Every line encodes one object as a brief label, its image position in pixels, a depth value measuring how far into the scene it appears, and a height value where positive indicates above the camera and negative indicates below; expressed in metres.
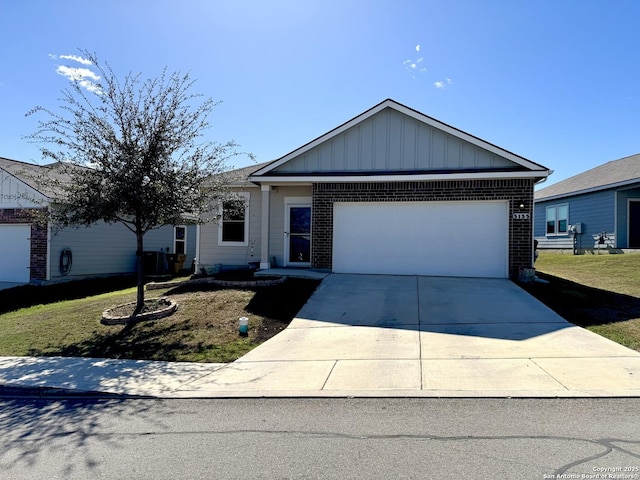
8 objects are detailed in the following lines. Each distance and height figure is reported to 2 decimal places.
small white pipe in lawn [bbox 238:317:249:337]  8.80 -1.68
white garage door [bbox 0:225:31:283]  17.72 -0.62
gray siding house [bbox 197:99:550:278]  12.87 +1.20
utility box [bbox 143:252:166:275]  20.59 -1.15
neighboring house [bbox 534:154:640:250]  20.25 +1.73
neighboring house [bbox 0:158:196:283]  17.33 -0.31
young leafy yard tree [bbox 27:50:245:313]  9.43 +1.39
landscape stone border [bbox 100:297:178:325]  9.85 -1.72
